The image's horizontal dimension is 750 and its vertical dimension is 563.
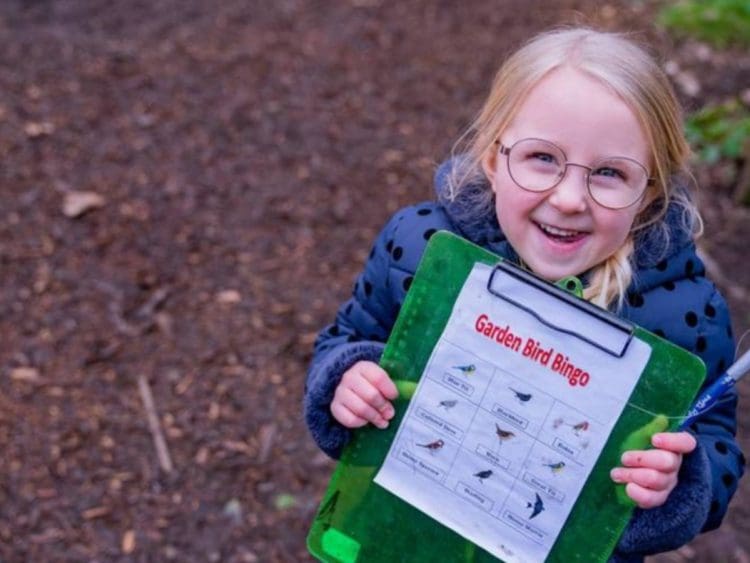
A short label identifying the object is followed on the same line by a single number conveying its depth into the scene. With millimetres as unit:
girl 1504
